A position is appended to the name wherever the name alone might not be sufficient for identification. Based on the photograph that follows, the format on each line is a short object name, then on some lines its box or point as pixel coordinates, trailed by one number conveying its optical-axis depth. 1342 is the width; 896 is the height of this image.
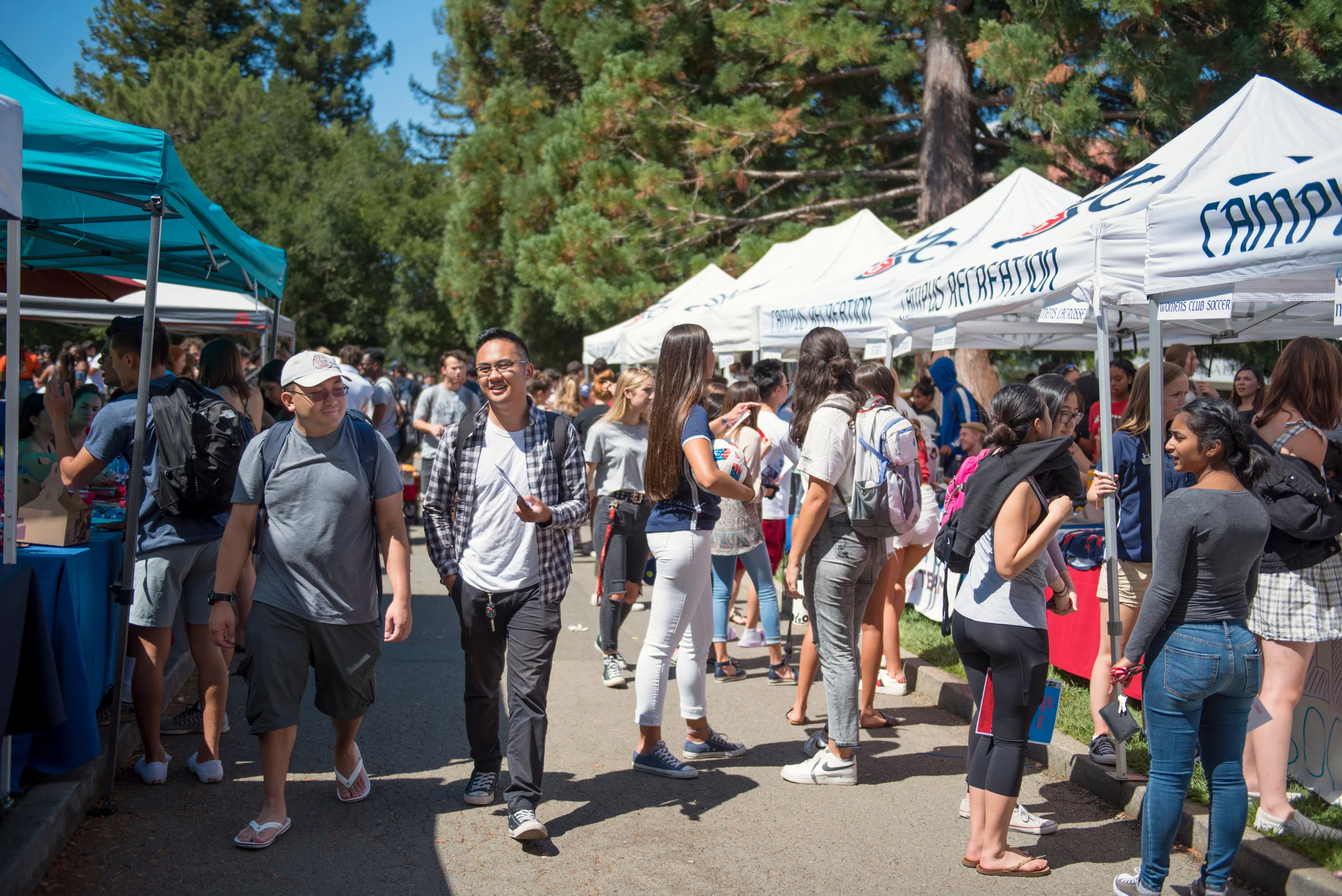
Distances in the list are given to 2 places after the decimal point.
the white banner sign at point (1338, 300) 3.67
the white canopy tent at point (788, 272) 11.20
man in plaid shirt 4.10
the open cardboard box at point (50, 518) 4.34
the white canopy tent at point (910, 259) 7.70
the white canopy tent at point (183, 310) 10.09
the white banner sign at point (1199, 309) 4.80
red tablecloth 5.86
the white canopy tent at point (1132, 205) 4.69
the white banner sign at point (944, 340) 6.83
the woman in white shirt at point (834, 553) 4.72
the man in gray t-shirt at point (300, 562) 3.88
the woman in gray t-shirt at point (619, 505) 6.06
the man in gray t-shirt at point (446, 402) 10.49
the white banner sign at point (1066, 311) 5.72
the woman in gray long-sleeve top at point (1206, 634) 3.39
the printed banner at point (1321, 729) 4.28
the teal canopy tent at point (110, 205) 4.10
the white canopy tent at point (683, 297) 14.39
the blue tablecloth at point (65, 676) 3.96
